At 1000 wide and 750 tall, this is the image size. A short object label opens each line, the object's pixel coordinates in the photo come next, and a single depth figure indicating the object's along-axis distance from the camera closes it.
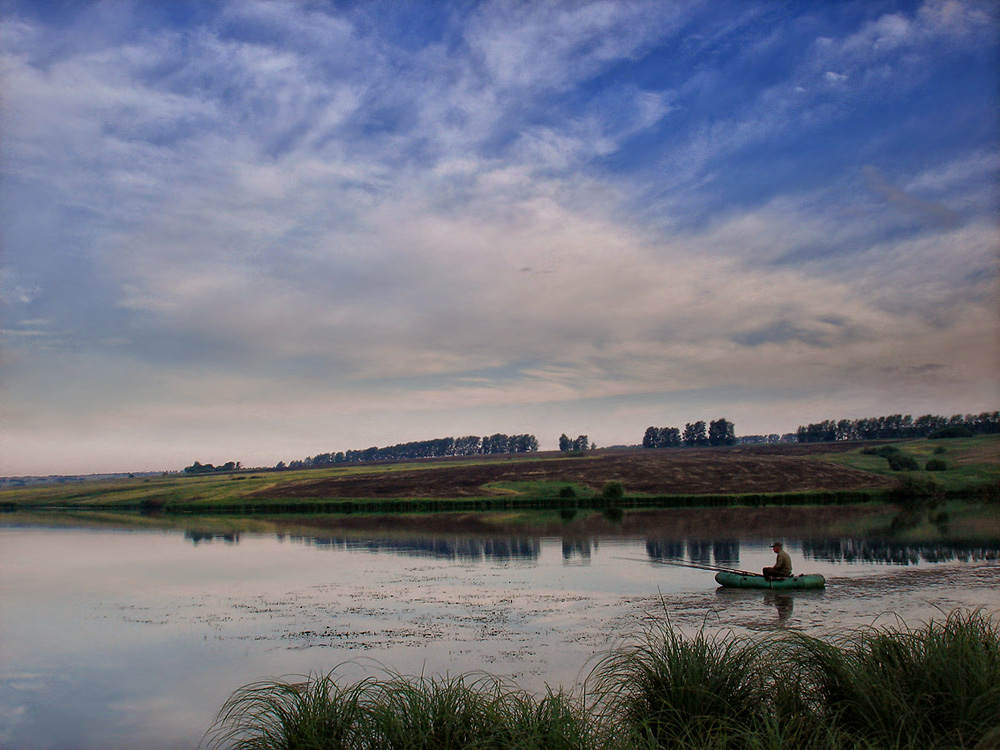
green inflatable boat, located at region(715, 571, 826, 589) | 27.02
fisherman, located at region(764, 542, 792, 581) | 27.33
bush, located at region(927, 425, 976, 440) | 139.75
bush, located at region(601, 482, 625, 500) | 87.96
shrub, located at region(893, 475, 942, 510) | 80.25
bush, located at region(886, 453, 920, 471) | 97.31
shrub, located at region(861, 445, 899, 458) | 114.52
